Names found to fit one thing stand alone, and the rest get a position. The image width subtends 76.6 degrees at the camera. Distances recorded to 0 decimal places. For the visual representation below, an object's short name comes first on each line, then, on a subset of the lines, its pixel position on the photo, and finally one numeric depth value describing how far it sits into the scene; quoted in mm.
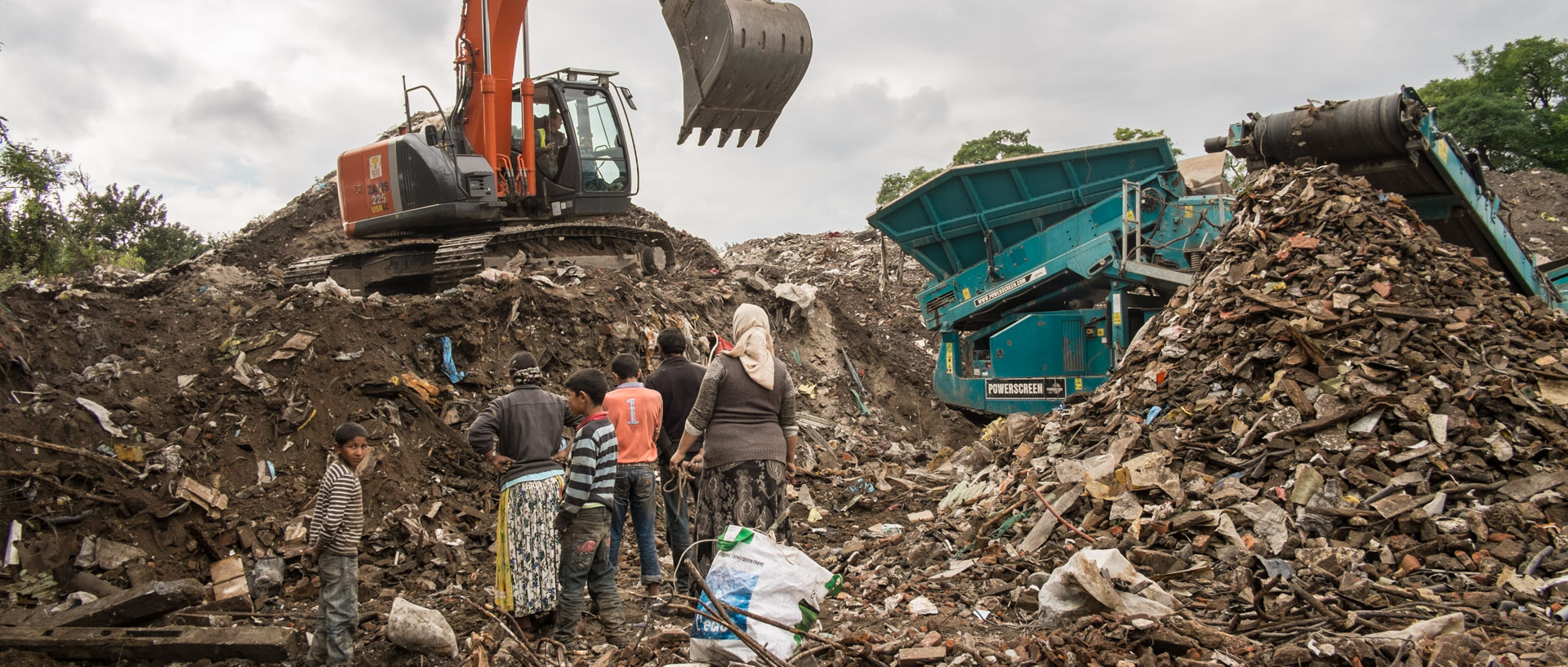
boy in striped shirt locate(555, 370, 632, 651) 4168
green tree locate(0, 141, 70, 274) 13969
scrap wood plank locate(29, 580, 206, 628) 4316
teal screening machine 6941
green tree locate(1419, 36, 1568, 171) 26359
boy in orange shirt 4770
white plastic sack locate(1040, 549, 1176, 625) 3723
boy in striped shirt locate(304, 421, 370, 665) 4016
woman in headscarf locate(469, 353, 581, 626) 4305
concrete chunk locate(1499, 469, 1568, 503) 4305
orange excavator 9156
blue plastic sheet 7191
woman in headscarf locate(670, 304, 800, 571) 4270
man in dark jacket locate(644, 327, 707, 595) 5090
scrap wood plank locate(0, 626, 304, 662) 4062
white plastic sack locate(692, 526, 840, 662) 3484
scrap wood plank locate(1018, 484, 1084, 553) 4879
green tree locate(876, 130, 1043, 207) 26547
